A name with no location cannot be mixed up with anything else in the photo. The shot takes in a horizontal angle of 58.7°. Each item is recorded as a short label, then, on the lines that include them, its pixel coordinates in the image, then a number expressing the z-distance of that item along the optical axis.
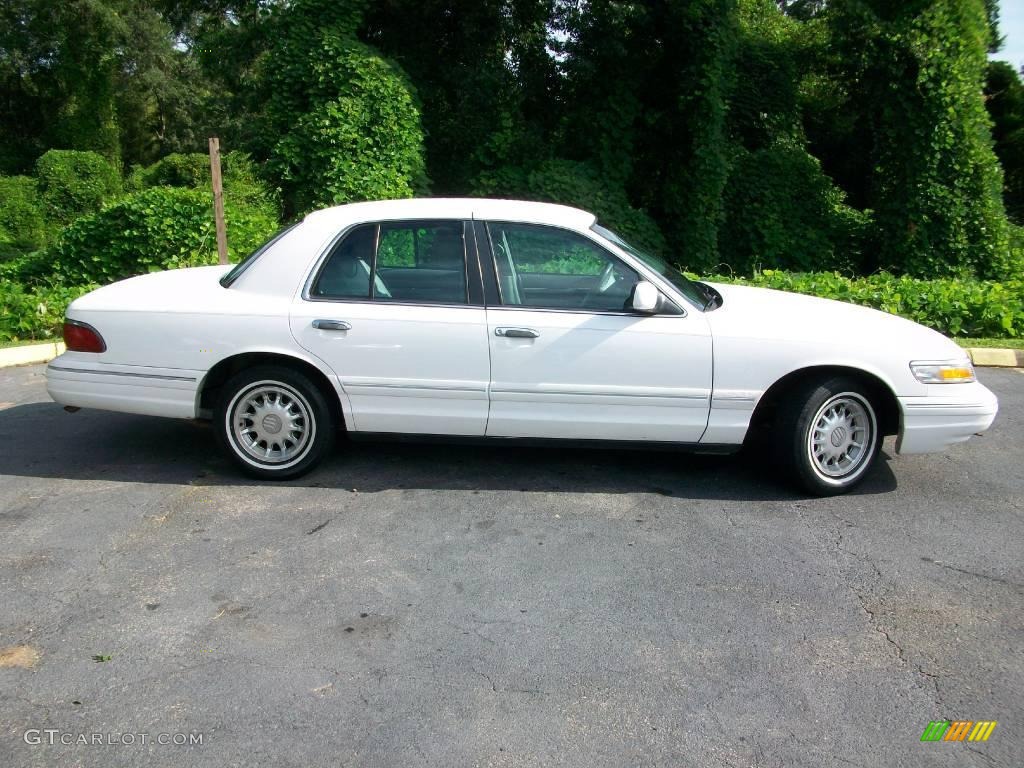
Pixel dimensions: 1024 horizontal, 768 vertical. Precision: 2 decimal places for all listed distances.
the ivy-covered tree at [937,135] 12.55
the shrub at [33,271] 12.47
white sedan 5.09
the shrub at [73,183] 28.45
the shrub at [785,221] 14.63
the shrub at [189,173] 30.28
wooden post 9.12
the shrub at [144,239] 11.55
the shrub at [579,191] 13.27
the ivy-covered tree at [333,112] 11.83
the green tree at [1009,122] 18.33
